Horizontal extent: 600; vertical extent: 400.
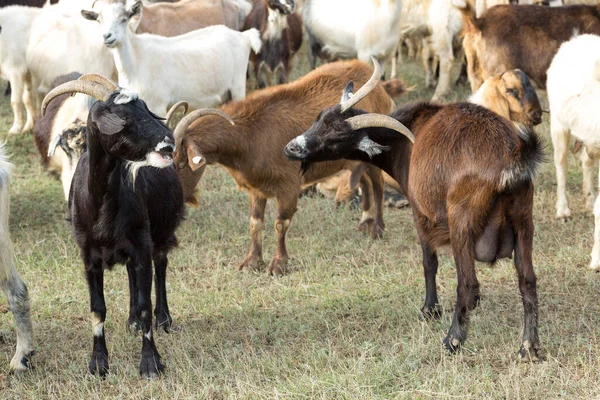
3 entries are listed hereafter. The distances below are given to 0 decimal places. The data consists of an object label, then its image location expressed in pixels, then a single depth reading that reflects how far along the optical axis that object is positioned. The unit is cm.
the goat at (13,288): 1012
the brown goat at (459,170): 960
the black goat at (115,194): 920
